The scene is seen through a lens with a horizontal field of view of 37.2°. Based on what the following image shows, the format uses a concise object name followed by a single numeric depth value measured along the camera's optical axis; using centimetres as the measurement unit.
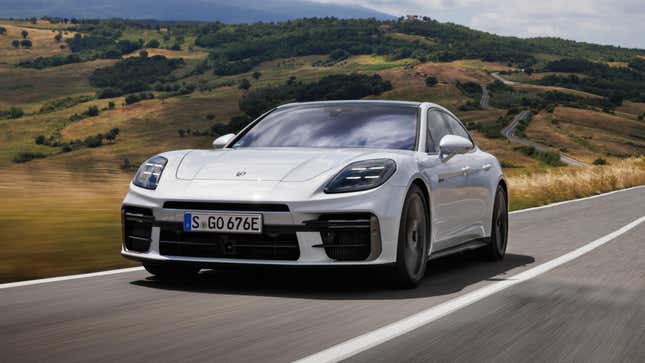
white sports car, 602
